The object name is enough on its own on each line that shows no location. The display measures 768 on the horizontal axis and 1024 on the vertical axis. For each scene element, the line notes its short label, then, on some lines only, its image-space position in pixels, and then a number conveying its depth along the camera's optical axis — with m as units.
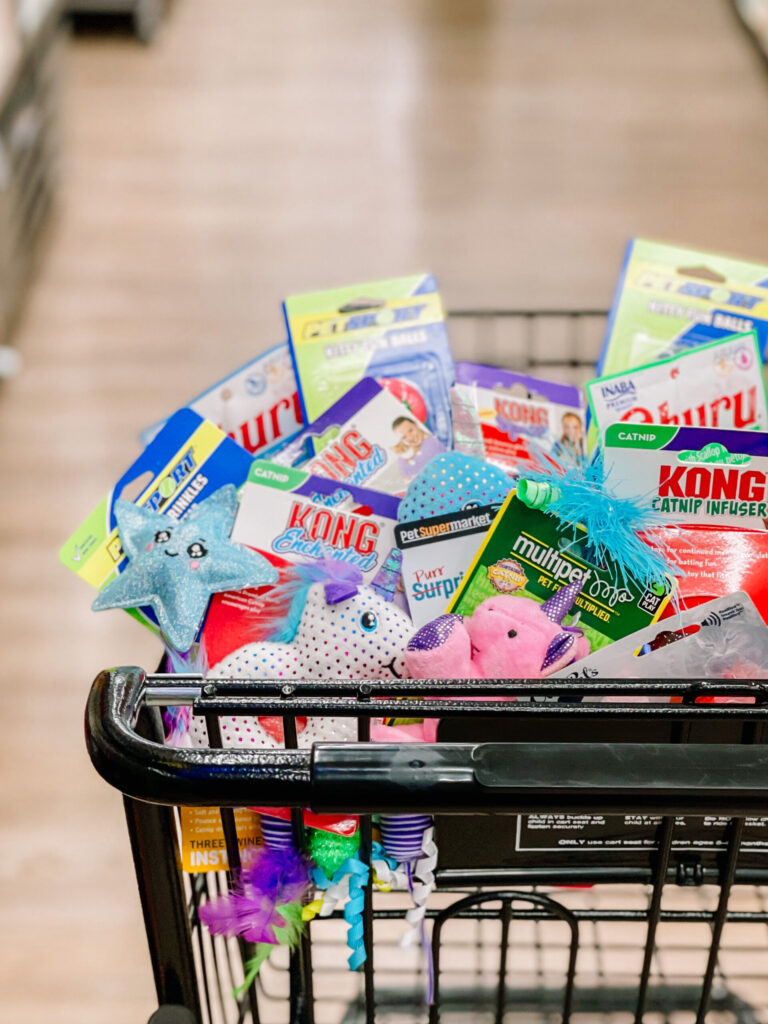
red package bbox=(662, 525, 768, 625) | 0.69
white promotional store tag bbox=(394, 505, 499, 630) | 0.72
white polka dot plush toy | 0.66
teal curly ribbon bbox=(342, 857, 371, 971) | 0.61
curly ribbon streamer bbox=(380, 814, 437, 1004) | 0.62
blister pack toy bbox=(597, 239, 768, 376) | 0.95
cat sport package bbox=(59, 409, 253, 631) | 0.80
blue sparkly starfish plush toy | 0.71
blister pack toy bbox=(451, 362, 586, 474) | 0.86
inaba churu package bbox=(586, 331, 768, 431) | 0.84
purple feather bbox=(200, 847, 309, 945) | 0.62
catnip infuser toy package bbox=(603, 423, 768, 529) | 0.72
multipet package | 0.68
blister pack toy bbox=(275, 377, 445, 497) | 0.83
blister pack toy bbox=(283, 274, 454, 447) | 0.91
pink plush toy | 0.63
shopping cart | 0.49
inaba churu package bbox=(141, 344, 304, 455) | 0.91
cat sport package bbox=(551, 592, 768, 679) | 0.63
